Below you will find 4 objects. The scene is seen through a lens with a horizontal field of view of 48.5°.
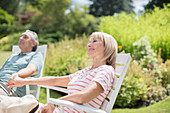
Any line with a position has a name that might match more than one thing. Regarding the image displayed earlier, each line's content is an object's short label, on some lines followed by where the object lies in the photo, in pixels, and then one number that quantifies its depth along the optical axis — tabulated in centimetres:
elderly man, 229
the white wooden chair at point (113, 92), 129
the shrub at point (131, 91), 385
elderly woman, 140
